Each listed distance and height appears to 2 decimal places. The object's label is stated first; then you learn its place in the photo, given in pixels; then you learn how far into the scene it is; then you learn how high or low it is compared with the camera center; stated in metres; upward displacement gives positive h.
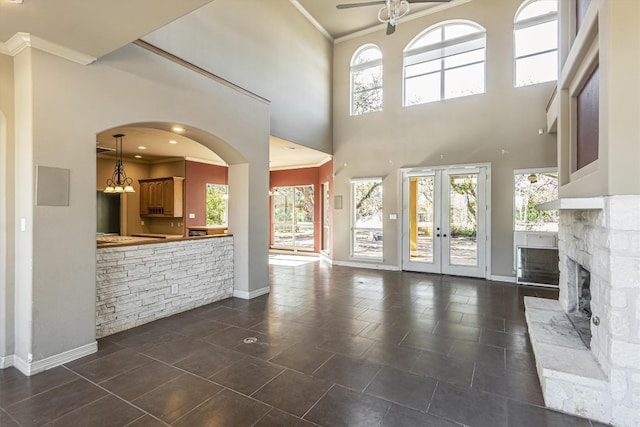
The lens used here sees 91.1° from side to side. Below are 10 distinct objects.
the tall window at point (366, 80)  7.97 +3.47
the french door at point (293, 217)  10.43 -0.13
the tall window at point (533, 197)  5.99 +0.32
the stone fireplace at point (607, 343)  2.07 -0.91
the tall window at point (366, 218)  7.83 -0.12
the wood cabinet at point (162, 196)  8.36 +0.46
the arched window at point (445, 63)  6.76 +3.40
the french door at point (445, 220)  6.63 -0.16
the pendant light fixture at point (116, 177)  6.33 +0.94
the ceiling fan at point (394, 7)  4.51 +3.02
